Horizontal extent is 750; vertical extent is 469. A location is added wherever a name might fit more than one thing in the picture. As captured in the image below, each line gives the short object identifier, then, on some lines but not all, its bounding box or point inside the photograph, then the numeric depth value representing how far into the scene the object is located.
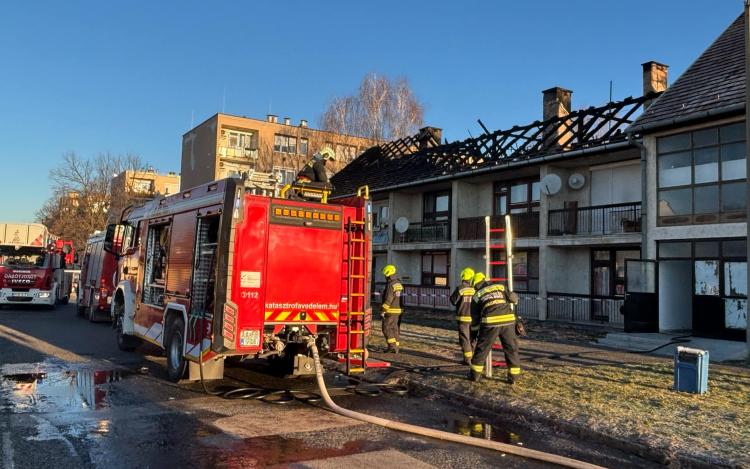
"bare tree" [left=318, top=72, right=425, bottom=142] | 38.09
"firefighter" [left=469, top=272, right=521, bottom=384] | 8.59
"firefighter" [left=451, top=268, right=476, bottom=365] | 10.34
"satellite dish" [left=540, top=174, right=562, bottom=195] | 19.09
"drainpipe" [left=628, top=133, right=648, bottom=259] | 15.07
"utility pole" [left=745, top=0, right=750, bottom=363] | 11.02
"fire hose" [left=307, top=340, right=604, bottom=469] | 5.42
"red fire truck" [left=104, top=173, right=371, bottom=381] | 7.71
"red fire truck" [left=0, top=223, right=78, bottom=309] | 21.58
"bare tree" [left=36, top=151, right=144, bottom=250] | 43.81
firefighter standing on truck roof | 9.47
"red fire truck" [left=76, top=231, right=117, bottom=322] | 17.44
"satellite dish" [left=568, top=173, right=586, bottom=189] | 19.52
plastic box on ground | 7.89
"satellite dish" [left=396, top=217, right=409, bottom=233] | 25.36
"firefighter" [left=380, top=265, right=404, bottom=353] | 11.95
